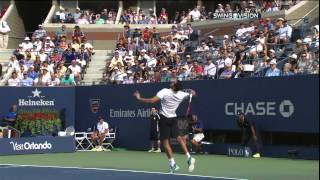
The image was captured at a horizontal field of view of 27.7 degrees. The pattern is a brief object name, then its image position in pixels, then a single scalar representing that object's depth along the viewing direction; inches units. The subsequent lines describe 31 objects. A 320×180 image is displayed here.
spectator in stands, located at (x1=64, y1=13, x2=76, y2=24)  1454.8
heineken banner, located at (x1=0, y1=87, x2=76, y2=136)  1025.5
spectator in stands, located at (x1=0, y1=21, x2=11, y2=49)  1364.4
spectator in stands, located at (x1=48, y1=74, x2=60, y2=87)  1077.1
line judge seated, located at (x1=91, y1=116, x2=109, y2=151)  1007.0
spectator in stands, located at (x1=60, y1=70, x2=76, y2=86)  1087.6
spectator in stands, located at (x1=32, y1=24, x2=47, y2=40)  1305.4
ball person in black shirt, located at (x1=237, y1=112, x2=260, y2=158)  797.9
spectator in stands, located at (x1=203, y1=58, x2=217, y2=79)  914.9
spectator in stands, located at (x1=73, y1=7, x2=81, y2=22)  1455.5
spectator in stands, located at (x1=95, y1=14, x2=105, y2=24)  1448.2
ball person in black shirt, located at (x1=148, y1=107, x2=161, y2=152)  941.2
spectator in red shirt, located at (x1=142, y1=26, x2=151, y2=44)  1215.6
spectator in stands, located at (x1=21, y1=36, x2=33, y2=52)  1236.5
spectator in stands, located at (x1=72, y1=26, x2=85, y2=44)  1284.4
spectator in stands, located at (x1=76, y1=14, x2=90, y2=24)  1440.7
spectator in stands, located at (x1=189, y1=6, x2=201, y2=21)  1378.0
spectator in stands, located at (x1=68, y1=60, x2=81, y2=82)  1125.2
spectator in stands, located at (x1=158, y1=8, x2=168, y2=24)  1441.9
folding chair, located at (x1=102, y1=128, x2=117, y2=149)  1026.1
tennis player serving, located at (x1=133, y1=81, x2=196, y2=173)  568.4
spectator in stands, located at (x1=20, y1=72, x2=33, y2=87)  1075.2
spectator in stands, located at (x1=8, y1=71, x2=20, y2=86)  1083.3
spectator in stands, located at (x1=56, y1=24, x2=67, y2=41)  1316.4
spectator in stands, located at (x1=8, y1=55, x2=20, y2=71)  1152.6
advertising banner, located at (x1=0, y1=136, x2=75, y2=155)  872.3
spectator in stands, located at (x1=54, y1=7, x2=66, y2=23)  1448.1
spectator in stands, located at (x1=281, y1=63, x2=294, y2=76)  771.0
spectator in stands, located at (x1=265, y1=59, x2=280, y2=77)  789.2
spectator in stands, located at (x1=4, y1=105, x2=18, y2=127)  1000.9
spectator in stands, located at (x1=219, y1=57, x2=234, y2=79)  871.7
